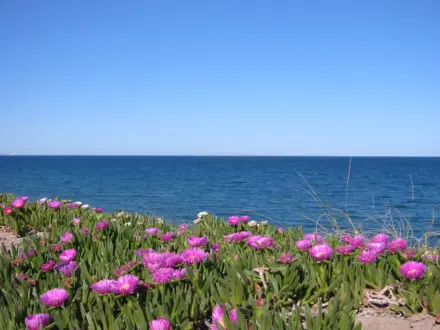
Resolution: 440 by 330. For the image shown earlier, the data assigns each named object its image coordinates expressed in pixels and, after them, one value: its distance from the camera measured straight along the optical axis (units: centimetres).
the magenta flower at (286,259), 241
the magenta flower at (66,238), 312
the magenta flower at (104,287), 207
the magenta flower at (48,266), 254
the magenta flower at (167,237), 341
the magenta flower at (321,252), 250
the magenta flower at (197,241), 287
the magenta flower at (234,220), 380
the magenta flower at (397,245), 263
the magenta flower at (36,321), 182
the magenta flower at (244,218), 387
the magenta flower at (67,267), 244
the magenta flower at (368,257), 253
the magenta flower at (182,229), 397
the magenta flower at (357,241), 279
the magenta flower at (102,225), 366
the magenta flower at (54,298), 204
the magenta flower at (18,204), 494
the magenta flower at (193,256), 249
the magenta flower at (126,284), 208
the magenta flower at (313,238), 302
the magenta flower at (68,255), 270
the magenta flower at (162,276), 217
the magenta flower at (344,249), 268
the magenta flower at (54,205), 507
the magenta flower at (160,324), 178
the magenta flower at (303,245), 270
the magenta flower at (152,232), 353
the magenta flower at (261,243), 285
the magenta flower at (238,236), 311
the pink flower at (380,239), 278
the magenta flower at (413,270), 230
